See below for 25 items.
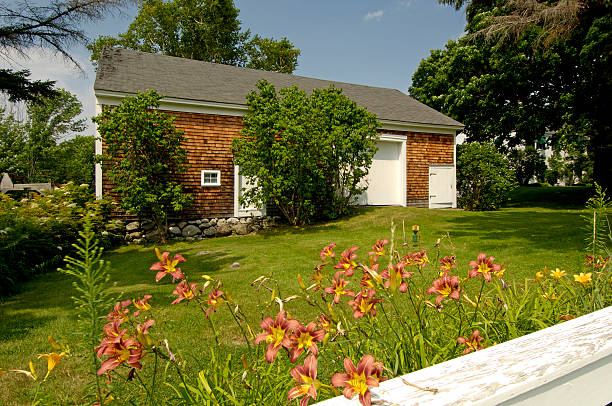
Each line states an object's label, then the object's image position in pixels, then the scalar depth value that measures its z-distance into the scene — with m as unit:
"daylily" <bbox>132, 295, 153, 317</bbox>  1.45
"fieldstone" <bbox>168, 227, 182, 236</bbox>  11.71
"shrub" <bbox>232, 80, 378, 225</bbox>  11.48
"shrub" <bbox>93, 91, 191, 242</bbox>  10.20
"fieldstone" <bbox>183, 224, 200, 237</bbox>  11.92
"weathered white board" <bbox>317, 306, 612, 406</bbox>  0.88
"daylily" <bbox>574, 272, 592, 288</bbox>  2.16
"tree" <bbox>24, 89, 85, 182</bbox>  26.88
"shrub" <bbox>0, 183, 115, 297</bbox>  6.83
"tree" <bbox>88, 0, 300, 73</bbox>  29.20
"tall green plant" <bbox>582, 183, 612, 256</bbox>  2.51
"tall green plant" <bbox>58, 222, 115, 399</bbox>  1.06
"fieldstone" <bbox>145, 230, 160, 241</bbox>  11.49
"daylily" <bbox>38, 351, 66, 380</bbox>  1.10
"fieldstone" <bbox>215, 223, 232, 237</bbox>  12.38
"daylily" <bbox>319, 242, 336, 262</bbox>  1.85
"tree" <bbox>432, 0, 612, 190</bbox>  8.93
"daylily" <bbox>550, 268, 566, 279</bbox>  2.21
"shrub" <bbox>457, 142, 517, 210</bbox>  16.08
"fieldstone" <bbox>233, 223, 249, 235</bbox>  12.67
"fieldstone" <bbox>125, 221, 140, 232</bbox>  11.22
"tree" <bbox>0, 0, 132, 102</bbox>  6.95
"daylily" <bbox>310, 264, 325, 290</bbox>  1.64
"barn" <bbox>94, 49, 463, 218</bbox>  12.00
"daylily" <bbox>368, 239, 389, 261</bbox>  1.92
